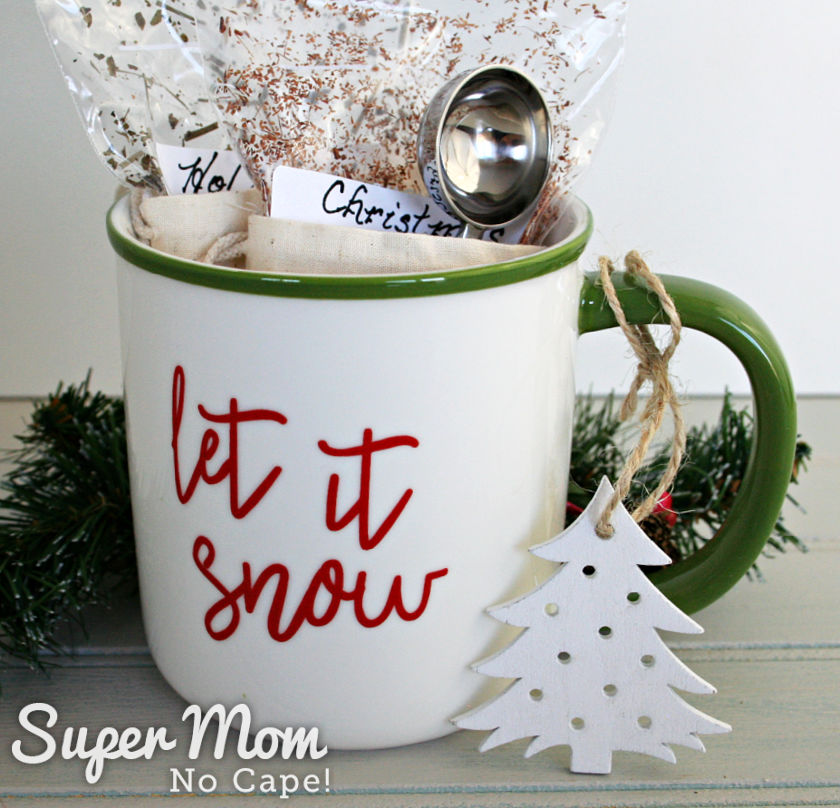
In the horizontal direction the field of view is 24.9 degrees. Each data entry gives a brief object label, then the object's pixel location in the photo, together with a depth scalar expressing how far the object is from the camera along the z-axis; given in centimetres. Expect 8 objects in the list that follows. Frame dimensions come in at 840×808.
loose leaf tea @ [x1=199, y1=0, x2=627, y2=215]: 38
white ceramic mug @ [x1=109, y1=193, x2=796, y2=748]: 35
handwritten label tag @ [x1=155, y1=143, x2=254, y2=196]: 39
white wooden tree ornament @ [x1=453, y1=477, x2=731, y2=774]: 37
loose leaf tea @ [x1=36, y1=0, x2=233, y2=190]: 40
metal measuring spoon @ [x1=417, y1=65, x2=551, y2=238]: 38
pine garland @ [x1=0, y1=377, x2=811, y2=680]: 40
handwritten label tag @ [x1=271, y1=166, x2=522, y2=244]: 37
